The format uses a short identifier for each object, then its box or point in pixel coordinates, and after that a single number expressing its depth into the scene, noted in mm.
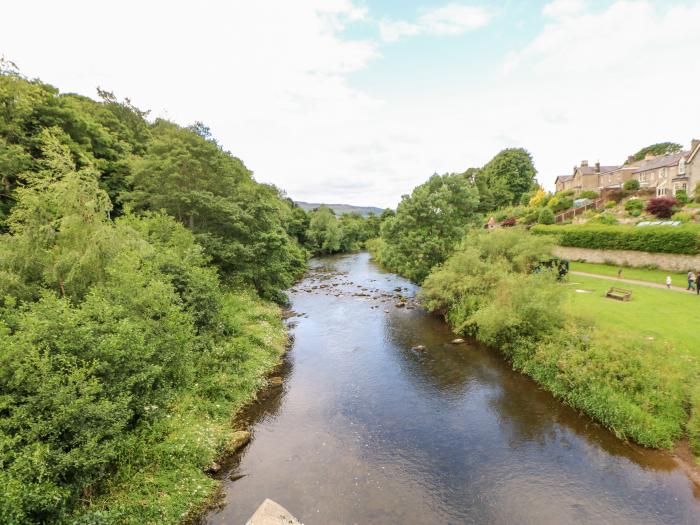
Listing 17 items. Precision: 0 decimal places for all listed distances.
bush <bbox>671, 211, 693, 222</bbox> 36000
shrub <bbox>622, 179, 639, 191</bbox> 53222
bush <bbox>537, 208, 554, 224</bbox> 50062
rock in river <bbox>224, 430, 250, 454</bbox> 13351
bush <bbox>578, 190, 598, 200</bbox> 57219
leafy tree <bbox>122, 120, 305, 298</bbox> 27406
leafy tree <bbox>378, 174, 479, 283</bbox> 34594
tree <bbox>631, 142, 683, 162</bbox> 98000
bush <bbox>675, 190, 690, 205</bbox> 42512
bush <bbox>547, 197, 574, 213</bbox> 55594
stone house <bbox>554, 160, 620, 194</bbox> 72062
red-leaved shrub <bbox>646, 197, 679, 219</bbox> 40344
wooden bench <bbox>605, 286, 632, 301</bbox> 23125
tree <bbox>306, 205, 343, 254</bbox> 77250
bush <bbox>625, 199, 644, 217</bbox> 44819
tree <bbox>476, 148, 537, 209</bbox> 85250
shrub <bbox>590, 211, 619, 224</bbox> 42562
